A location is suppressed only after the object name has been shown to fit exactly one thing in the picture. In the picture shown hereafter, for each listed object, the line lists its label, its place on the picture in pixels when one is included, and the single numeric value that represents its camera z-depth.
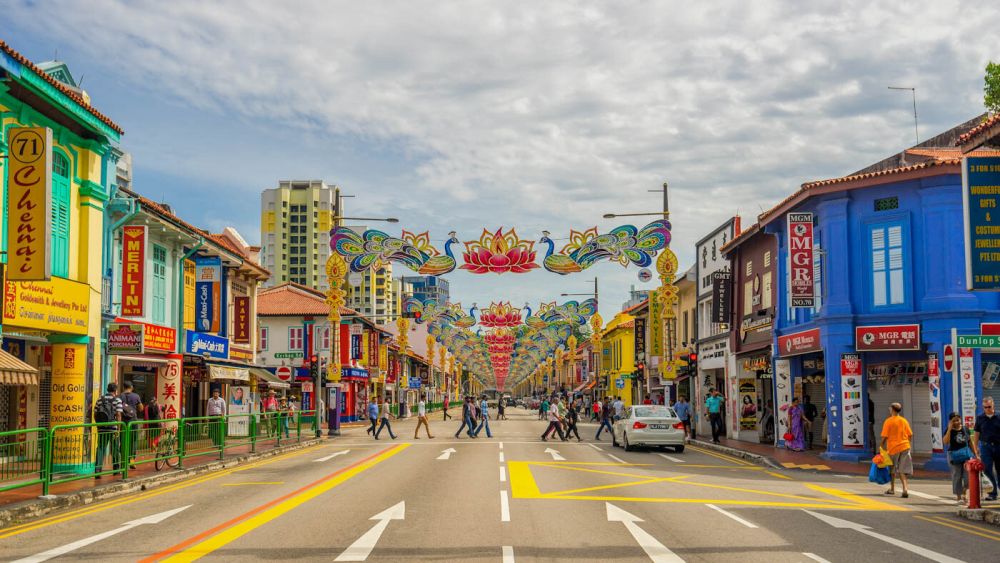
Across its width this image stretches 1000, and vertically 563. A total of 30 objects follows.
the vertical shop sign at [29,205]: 16.48
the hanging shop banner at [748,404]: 34.69
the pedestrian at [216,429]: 23.19
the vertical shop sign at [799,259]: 25.67
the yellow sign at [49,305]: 17.36
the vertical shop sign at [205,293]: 32.66
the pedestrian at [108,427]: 17.97
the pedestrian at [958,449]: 15.66
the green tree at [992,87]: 29.55
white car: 27.89
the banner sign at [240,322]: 38.72
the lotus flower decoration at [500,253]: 36.25
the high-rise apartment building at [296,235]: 166.00
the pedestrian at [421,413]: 36.72
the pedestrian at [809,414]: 29.35
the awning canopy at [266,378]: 41.38
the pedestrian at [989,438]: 15.04
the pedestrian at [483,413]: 37.81
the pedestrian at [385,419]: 36.78
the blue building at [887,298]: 23.78
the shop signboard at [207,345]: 31.52
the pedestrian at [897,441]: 17.08
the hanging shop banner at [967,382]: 22.72
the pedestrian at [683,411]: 34.22
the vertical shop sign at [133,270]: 23.88
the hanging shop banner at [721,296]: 36.44
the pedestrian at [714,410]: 32.56
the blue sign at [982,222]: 14.50
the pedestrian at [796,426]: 28.19
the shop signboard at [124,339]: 22.81
